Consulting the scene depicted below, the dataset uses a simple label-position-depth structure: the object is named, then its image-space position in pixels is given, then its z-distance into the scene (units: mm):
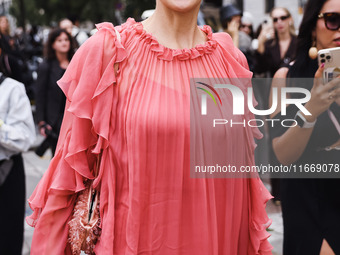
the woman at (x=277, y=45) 7422
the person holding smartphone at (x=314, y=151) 2869
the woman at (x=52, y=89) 6480
